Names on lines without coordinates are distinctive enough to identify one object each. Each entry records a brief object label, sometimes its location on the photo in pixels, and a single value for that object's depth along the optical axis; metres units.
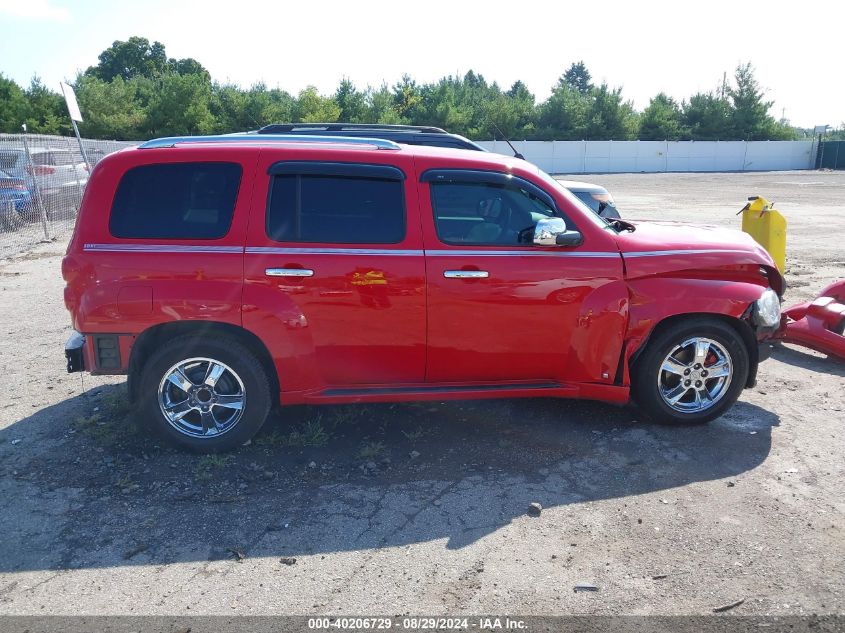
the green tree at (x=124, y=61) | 76.81
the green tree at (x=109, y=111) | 40.72
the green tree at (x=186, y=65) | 74.12
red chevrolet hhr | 4.44
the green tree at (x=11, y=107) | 37.75
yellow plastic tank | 9.34
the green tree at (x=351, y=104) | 49.62
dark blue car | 14.13
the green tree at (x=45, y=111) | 39.07
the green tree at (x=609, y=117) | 57.41
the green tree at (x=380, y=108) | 49.36
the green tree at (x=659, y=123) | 59.24
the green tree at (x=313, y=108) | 44.75
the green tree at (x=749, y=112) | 60.03
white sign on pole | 13.70
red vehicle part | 6.51
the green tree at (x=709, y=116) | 59.91
